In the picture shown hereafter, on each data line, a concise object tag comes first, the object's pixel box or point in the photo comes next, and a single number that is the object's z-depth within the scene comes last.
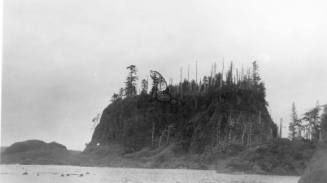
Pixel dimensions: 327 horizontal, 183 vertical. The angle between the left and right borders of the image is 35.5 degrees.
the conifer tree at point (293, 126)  172.20
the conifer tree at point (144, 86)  197.45
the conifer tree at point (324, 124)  111.18
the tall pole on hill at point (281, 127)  155.38
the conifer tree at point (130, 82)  198.75
